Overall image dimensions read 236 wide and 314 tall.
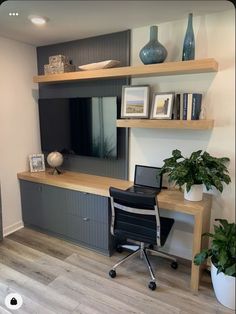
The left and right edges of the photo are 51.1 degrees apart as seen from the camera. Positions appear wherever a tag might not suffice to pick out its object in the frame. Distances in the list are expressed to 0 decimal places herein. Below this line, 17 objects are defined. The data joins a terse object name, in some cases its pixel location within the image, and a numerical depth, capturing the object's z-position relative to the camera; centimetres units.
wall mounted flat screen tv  242
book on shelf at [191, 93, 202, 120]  184
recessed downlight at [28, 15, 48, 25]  141
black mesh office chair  180
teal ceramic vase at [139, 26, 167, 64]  196
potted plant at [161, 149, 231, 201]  150
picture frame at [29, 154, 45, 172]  284
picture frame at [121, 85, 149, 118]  217
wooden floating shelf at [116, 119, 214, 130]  176
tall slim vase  174
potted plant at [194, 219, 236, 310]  85
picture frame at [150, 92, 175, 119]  203
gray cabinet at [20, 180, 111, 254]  229
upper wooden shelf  171
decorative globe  270
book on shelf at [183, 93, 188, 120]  192
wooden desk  178
